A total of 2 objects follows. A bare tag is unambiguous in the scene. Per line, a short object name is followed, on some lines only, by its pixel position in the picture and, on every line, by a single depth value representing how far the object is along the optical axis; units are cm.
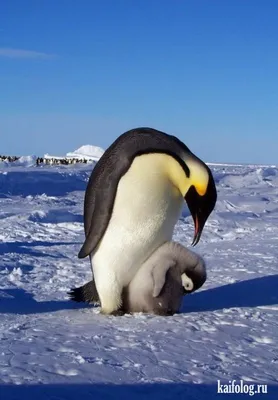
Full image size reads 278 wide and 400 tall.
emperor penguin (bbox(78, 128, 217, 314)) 407
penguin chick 413
